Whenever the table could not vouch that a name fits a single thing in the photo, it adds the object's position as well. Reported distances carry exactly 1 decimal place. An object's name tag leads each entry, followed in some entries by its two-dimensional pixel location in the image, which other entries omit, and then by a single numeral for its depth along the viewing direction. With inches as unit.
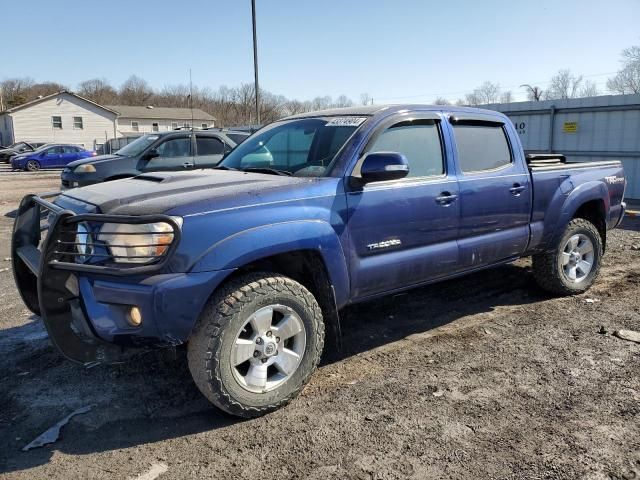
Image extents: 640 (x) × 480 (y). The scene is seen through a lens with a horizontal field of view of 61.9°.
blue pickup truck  114.1
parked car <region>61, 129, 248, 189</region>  397.7
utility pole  804.6
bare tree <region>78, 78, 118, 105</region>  3494.1
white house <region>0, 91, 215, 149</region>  1943.9
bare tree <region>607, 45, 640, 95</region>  2064.7
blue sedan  1204.5
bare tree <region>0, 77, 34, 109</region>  3169.3
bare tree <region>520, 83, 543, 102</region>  1521.9
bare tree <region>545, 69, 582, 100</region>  2601.9
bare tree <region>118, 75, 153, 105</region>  3616.9
